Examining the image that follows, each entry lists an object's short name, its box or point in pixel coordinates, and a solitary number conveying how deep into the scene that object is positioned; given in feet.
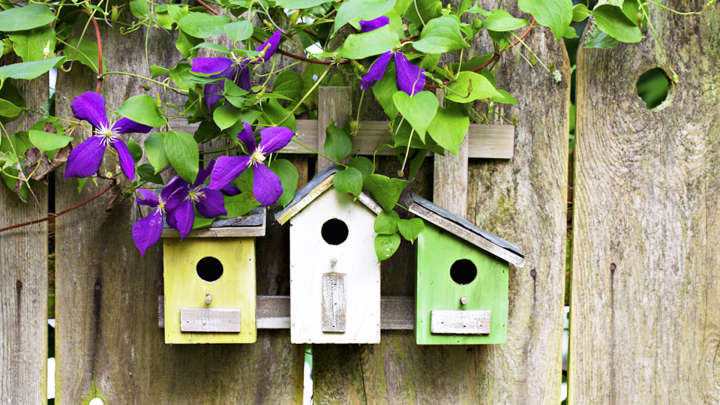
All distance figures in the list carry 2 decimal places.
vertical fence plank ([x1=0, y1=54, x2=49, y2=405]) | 8.61
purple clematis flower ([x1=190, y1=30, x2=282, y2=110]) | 8.04
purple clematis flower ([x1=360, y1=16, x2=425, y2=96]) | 8.02
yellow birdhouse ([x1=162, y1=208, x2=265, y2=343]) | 8.32
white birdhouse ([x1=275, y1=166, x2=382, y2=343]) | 8.31
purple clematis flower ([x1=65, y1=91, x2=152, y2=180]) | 8.15
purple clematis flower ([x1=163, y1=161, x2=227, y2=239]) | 8.18
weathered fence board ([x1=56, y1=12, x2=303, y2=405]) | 8.59
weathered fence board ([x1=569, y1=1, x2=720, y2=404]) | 8.60
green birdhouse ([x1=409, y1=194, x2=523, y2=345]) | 8.33
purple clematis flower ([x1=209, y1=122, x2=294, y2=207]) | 8.09
